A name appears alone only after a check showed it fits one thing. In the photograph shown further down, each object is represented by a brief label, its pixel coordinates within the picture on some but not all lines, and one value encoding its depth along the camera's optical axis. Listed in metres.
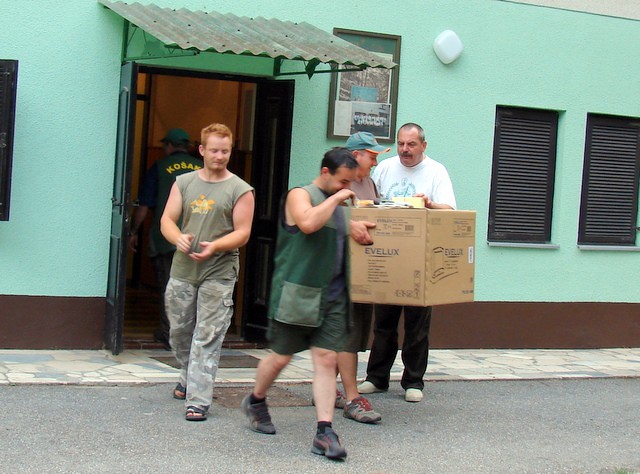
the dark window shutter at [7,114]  12.27
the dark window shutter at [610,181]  16.11
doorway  13.94
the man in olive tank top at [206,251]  9.88
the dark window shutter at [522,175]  15.49
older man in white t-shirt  11.22
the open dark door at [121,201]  12.56
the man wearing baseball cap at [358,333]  10.41
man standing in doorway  13.55
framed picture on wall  14.36
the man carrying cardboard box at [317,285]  8.98
